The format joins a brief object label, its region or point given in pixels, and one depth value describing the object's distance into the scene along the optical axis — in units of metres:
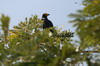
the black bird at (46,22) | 24.56
